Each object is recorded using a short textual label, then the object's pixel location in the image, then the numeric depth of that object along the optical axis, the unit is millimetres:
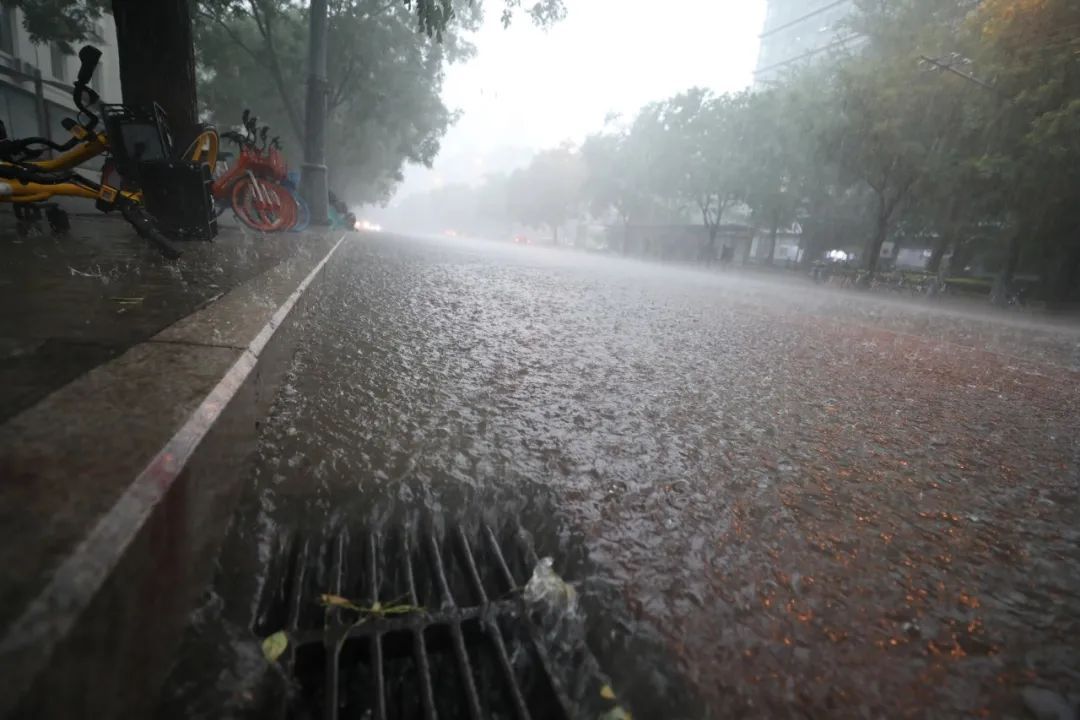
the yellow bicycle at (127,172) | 3762
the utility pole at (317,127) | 10477
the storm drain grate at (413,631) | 956
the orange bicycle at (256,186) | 6719
